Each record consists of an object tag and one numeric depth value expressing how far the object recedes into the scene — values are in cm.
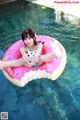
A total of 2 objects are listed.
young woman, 160
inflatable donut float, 157
